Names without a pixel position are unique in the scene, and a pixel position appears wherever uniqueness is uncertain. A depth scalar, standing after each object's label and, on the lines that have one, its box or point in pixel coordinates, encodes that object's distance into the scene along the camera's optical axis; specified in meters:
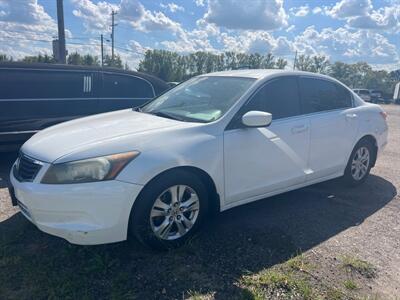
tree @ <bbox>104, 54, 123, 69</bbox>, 56.09
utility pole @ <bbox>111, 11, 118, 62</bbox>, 52.32
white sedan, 2.96
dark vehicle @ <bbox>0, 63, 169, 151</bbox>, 5.58
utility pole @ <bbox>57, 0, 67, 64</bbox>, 14.71
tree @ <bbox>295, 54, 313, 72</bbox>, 79.35
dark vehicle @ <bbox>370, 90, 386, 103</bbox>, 47.41
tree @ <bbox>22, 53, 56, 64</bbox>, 46.06
